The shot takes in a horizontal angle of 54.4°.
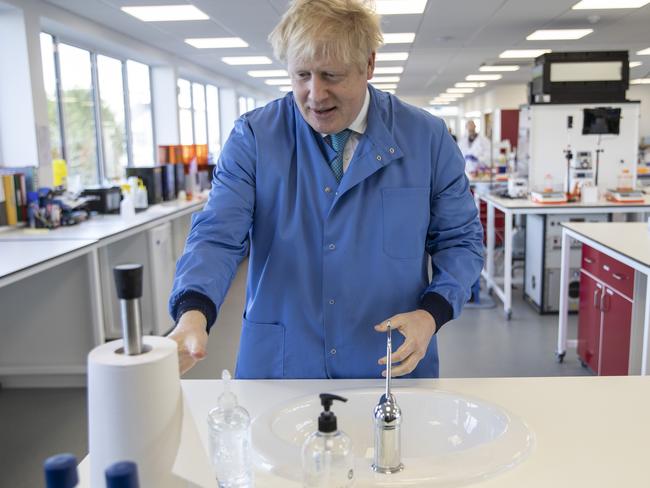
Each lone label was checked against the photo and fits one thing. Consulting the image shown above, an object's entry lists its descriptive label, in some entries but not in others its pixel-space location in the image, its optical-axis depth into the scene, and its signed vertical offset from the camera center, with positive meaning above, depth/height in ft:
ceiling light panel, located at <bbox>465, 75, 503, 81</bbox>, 39.86 +4.54
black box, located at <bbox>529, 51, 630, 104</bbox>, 17.11 +1.89
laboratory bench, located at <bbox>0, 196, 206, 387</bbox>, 11.57 -2.94
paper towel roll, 2.36 -0.97
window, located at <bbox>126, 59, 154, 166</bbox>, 25.90 +1.80
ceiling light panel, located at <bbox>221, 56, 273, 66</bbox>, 29.04 +4.36
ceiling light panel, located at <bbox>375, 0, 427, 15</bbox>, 18.38 +4.26
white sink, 3.34 -1.69
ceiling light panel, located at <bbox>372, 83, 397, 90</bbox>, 45.82 +4.81
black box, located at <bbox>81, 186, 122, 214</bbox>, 15.39 -1.04
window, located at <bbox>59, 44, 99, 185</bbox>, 19.76 +1.40
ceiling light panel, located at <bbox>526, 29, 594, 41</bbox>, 23.31 +4.24
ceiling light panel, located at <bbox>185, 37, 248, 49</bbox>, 23.72 +4.27
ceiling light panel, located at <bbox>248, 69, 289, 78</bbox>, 34.19 +4.44
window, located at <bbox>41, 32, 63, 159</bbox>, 18.19 +1.77
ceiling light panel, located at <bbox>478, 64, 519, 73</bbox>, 34.57 +4.46
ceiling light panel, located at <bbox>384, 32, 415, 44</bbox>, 23.73 +4.33
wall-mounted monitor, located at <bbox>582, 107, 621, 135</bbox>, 16.88 +0.72
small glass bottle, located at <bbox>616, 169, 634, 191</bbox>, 16.44 -0.88
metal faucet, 3.40 -1.54
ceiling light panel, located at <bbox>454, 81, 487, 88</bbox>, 44.06 +4.62
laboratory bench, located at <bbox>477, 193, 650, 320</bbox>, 15.39 -1.52
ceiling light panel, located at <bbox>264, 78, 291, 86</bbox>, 38.98 +4.48
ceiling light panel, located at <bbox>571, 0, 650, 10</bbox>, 18.85 +4.27
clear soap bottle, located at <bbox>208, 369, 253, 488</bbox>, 3.03 -1.41
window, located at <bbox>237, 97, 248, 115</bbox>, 43.65 +3.48
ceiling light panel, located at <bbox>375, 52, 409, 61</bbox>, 29.32 +4.43
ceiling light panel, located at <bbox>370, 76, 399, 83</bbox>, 40.63 +4.70
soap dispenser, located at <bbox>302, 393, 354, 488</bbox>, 2.89 -1.41
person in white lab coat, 28.96 -0.06
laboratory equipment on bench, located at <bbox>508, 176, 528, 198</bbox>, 17.31 -1.09
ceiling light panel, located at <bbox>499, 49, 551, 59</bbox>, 28.04 +4.32
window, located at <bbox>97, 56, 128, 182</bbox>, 22.84 +1.50
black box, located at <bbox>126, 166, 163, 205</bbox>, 17.98 -0.66
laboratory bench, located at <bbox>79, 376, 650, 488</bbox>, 3.29 -1.66
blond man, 4.70 -0.56
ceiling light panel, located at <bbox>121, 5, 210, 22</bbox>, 18.42 +4.25
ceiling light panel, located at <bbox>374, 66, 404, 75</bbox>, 34.76 +4.56
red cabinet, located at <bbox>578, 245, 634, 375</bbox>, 10.36 -2.93
